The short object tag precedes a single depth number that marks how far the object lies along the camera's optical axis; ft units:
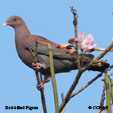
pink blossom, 18.62
